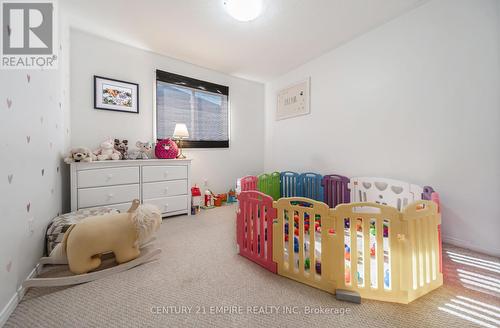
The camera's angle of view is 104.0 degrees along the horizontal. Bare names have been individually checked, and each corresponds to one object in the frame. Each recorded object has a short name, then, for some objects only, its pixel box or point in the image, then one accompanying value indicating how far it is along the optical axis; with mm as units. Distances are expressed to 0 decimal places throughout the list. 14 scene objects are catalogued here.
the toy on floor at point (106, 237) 1355
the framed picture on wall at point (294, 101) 3212
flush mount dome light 1865
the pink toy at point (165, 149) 2768
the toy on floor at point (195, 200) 2951
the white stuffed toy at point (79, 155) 2051
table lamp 2843
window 2984
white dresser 2104
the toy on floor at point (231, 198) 3591
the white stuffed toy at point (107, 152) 2293
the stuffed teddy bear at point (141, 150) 2664
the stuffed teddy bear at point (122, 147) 2557
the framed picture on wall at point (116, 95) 2482
